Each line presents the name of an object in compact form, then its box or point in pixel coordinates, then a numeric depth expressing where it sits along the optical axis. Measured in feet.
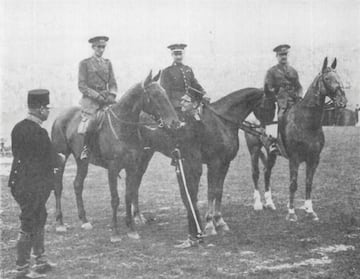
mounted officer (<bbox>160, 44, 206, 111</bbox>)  27.96
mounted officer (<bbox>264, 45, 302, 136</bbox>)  29.40
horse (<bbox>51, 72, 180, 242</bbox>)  22.82
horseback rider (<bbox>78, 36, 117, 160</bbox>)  26.27
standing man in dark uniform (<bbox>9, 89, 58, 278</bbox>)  17.72
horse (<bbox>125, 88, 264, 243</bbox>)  24.39
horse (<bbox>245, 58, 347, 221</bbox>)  27.66
